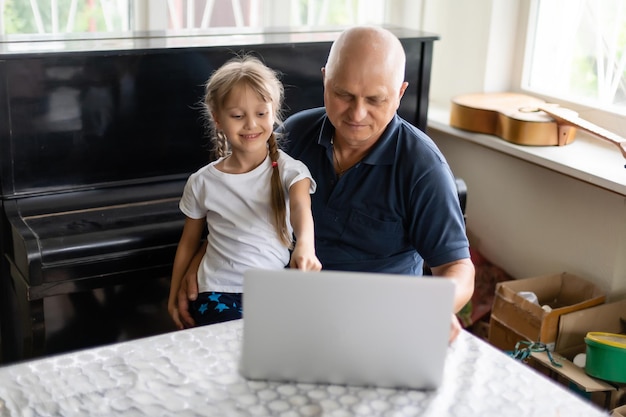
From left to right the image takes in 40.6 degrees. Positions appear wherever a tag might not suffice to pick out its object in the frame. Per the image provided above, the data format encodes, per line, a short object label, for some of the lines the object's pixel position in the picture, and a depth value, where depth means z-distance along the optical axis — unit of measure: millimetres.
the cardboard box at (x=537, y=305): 2768
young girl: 2076
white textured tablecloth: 1434
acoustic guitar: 3021
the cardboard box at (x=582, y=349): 2611
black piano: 2340
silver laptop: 1402
